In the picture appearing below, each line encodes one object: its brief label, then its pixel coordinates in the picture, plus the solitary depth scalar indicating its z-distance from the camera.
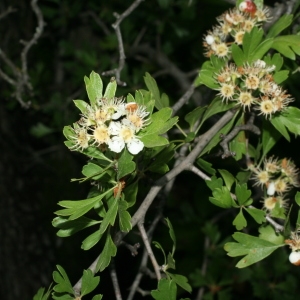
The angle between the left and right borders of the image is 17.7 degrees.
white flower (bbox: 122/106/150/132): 0.48
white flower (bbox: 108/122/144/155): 0.48
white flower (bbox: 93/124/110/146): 0.48
